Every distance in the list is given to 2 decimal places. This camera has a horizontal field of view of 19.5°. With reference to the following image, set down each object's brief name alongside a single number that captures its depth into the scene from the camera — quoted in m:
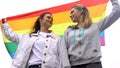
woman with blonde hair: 4.00
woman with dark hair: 4.24
